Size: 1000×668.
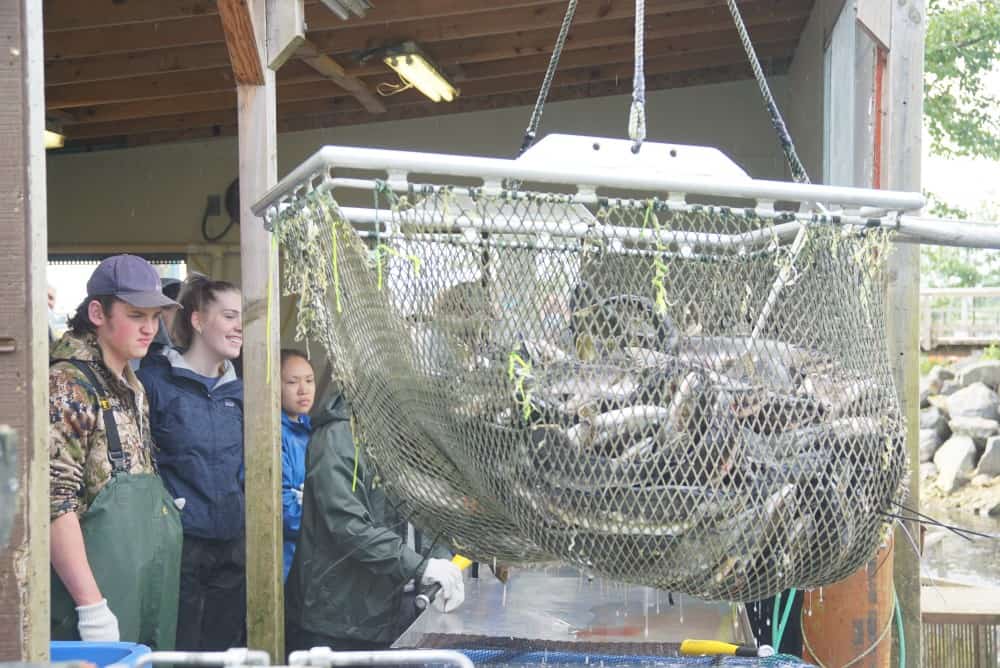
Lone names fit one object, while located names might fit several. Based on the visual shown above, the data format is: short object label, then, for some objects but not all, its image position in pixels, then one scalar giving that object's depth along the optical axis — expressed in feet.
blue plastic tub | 8.26
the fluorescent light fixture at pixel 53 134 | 25.89
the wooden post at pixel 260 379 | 11.19
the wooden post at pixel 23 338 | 7.45
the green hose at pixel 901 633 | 12.52
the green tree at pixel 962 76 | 44.06
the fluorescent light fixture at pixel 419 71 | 21.21
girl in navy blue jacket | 12.46
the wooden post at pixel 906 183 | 12.79
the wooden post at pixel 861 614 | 11.91
